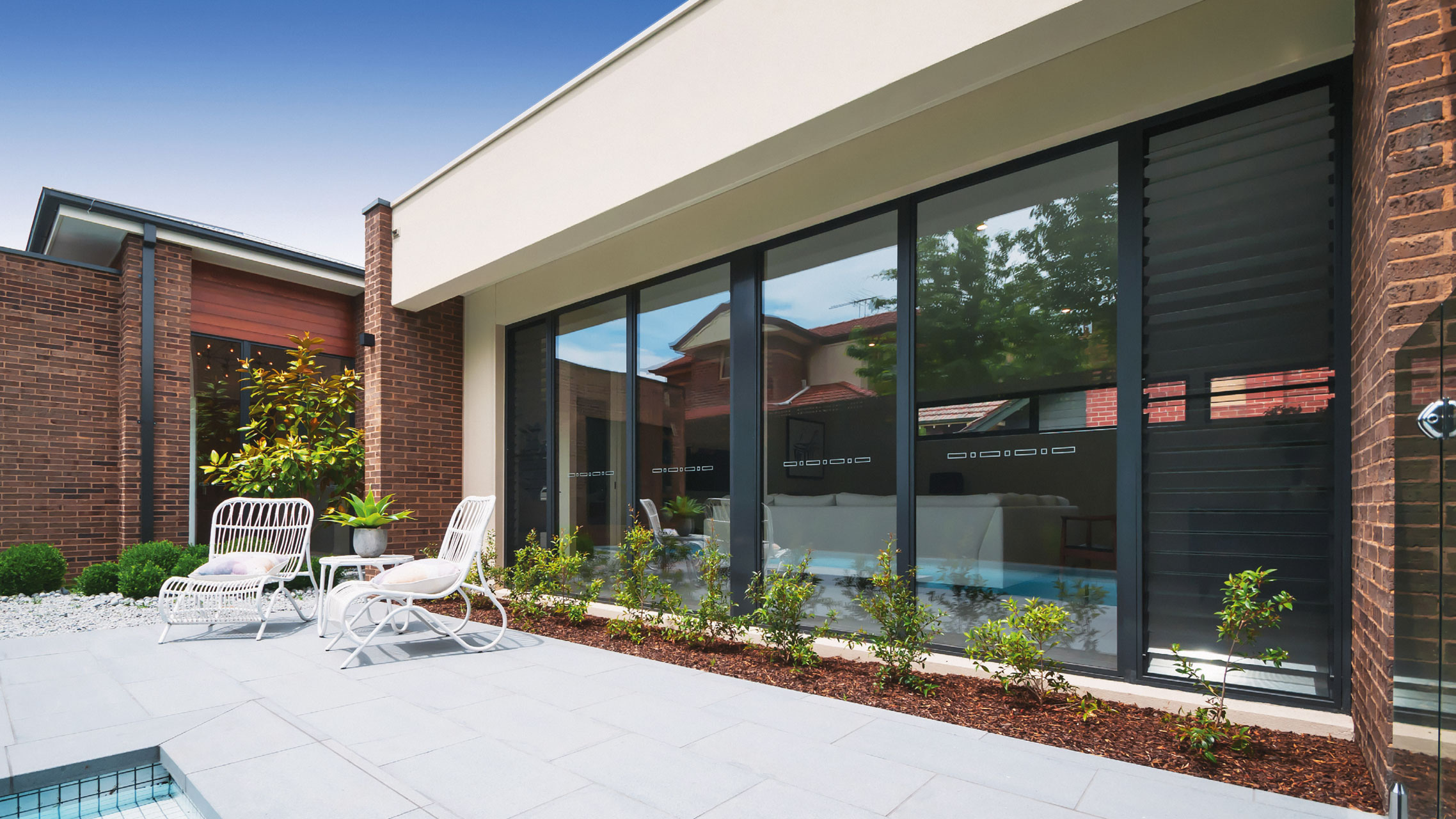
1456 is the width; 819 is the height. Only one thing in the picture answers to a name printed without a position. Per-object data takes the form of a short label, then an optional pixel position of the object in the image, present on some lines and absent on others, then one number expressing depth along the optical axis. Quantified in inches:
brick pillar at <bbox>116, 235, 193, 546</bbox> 323.9
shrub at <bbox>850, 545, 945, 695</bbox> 155.6
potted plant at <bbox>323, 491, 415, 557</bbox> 250.2
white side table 233.6
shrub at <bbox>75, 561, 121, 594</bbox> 290.5
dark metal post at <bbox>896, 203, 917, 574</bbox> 171.6
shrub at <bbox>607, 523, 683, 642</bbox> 206.7
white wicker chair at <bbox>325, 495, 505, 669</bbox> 193.6
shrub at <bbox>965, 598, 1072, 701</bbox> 138.6
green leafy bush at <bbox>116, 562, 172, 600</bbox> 284.5
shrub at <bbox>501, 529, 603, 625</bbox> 237.9
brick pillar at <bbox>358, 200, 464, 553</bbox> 303.0
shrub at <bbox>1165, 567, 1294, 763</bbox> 112.2
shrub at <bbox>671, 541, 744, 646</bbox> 194.2
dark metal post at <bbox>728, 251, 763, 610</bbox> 206.8
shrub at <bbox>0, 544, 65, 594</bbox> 281.3
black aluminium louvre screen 124.2
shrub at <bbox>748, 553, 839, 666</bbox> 172.9
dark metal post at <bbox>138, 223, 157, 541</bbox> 322.3
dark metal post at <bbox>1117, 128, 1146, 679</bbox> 138.1
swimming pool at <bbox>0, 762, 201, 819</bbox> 108.5
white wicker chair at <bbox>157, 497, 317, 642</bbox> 216.1
